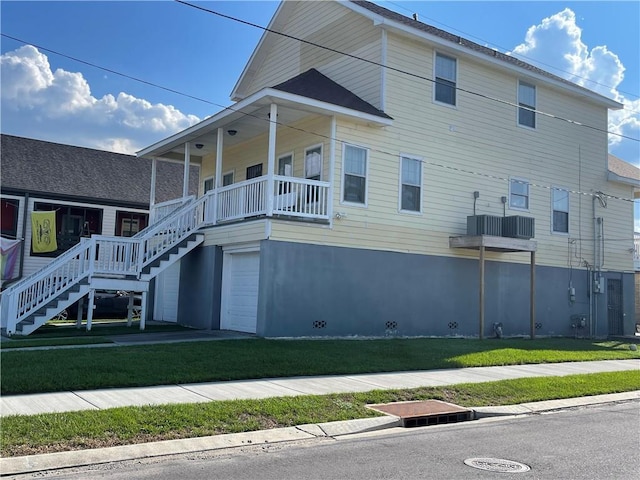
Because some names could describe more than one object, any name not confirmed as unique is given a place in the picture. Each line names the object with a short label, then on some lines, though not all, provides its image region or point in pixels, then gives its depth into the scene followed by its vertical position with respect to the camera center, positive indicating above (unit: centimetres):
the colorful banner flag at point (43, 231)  2830 +248
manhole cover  620 -157
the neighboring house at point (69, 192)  2878 +458
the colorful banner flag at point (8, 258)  2742 +123
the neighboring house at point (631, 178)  2390 +489
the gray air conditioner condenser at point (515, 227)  1900 +235
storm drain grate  861 -151
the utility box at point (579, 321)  2222 -43
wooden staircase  1549 +51
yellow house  1641 +301
